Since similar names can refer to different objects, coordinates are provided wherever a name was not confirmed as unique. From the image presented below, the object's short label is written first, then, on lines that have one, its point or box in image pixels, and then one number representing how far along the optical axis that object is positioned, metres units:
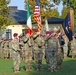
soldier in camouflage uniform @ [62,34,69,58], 26.27
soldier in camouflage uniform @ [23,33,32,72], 17.28
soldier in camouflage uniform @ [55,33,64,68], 17.98
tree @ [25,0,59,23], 41.56
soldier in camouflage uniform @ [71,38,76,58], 26.34
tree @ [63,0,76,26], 41.34
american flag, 26.94
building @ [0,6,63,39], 48.41
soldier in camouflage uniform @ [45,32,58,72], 16.61
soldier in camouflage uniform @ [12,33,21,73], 16.84
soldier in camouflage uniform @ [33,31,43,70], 17.58
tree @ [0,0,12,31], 35.35
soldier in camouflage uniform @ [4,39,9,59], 27.86
